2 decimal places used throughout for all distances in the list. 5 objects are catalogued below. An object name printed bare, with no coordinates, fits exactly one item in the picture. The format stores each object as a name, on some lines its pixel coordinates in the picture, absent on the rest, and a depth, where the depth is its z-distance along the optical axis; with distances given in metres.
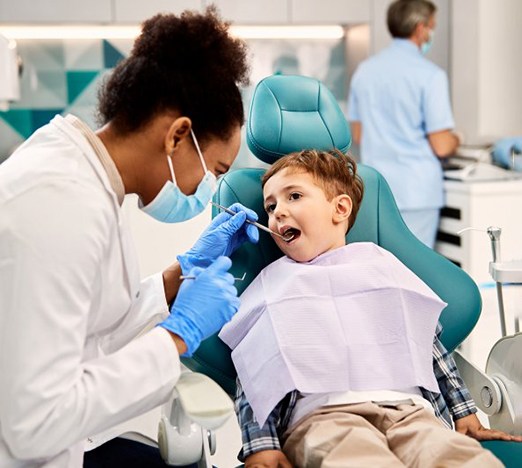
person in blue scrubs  3.44
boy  1.39
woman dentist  1.06
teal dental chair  1.74
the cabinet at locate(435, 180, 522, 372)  3.28
